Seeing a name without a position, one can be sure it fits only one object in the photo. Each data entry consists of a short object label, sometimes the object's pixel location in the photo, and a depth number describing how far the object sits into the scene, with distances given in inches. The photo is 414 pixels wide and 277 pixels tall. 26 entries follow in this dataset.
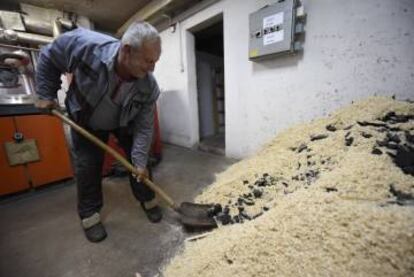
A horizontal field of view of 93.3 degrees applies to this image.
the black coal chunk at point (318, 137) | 56.9
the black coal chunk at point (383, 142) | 43.5
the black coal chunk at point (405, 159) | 36.5
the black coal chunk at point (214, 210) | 49.6
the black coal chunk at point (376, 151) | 41.1
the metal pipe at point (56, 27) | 115.9
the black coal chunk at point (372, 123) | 49.6
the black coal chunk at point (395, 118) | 49.0
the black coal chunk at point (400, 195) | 30.8
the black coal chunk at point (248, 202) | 48.6
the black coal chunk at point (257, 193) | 50.0
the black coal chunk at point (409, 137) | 43.7
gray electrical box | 66.3
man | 39.8
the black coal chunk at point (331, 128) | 57.6
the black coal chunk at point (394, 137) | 43.9
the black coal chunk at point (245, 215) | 44.3
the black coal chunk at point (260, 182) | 53.5
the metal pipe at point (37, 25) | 112.8
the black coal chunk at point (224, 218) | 46.0
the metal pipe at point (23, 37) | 103.2
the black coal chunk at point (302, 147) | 58.2
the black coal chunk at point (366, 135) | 47.7
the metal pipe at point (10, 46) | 98.2
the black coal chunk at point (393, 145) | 42.0
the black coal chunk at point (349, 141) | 48.4
